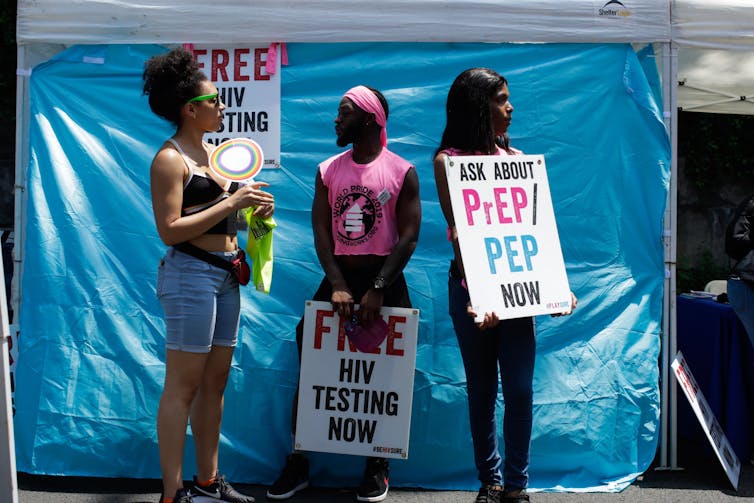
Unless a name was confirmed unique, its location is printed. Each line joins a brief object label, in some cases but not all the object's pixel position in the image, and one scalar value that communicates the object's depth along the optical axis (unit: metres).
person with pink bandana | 3.86
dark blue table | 4.79
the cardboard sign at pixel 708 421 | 4.37
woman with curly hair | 3.37
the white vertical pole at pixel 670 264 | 4.38
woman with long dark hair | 3.53
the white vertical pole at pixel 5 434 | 2.91
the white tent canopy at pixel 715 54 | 4.33
